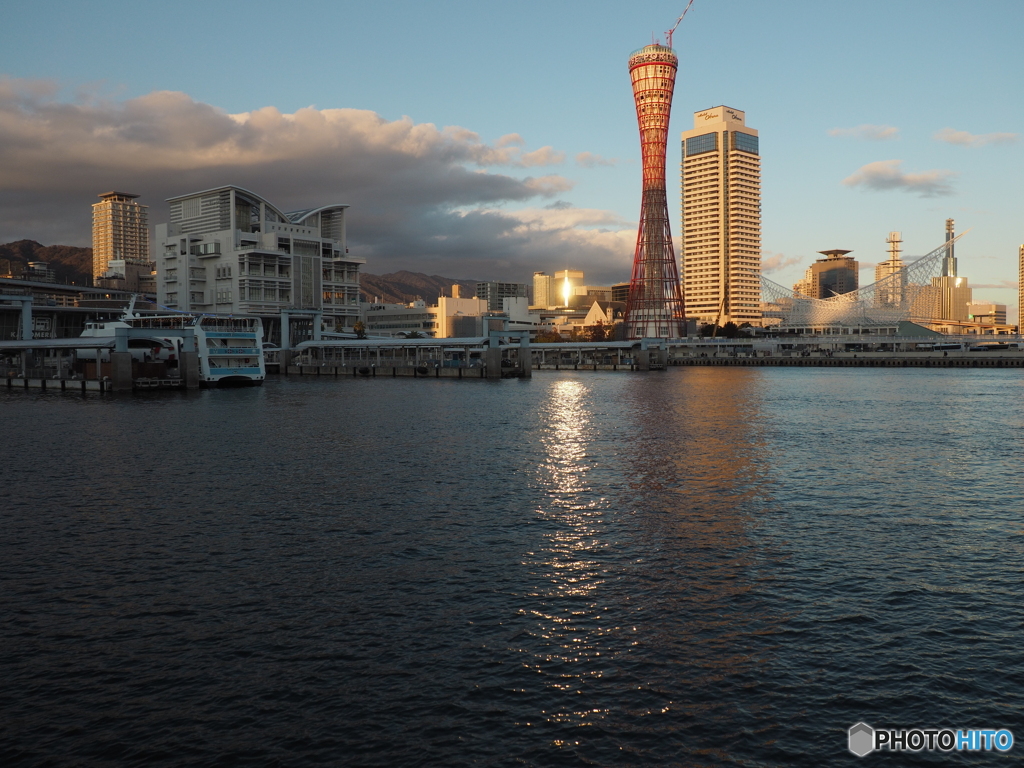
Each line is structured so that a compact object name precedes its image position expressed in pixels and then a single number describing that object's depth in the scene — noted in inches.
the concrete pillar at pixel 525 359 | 3474.4
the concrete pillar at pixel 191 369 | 2522.1
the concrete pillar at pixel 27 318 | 3341.8
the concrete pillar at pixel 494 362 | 3336.6
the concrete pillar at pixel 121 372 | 2346.2
